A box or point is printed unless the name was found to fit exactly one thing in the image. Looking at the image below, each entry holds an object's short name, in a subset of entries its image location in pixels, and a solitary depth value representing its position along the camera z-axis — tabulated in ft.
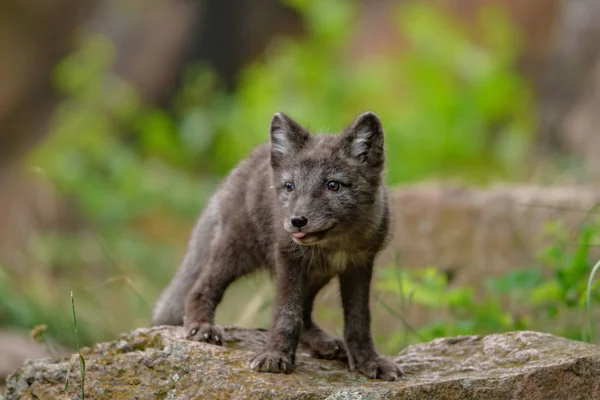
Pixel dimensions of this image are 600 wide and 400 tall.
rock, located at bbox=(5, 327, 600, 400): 30.68
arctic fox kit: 34.60
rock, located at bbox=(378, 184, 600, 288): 58.18
